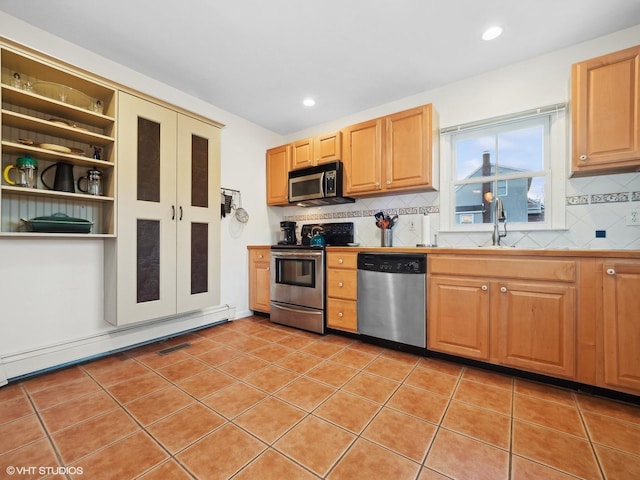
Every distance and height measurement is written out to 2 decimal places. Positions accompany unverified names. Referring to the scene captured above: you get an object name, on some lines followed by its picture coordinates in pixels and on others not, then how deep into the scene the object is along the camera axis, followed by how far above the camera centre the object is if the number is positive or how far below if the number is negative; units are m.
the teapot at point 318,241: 3.16 -0.02
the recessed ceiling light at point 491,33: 1.99 +1.52
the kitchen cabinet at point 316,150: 3.15 +1.07
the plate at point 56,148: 1.88 +0.64
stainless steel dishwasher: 2.25 -0.50
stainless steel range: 2.85 -0.46
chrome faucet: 2.32 +0.17
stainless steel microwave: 3.09 +0.63
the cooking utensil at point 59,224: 1.89 +0.11
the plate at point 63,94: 1.96 +1.07
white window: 2.28 +0.63
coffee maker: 3.67 +0.10
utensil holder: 2.94 +0.03
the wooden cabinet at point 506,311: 1.75 -0.50
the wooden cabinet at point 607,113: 1.79 +0.86
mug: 1.85 +0.45
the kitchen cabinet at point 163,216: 2.21 +0.20
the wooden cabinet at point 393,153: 2.59 +0.87
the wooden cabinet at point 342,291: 2.65 -0.51
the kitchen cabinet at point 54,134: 1.82 +0.78
